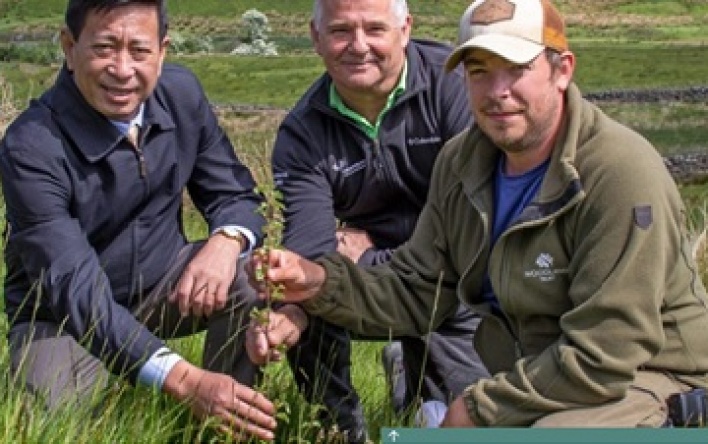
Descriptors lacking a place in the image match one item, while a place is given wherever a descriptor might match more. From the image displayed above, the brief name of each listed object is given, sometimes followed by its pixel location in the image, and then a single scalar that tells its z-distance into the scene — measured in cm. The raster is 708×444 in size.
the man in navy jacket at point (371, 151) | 569
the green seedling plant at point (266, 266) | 409
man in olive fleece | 408
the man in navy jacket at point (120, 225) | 473
